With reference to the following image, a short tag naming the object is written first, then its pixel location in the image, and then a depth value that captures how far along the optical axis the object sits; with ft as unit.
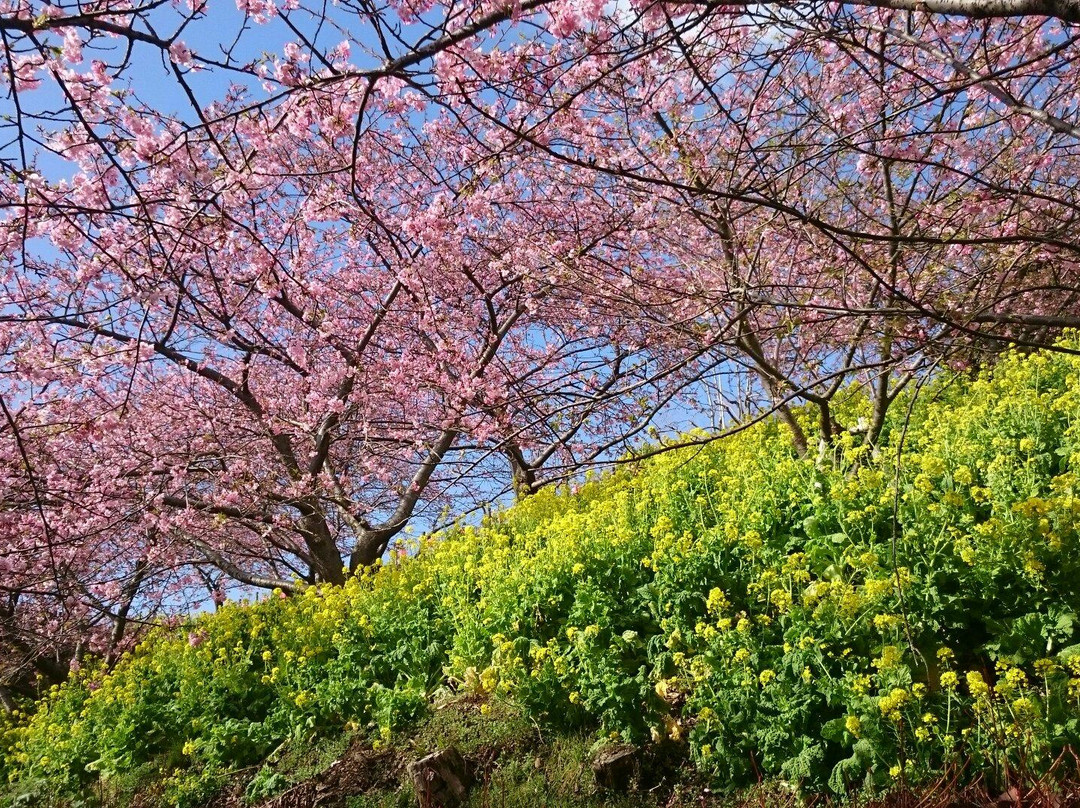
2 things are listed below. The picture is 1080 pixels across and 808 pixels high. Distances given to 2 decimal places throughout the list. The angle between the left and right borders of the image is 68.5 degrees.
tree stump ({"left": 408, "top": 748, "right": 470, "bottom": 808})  14.19
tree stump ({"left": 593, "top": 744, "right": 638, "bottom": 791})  13.51
